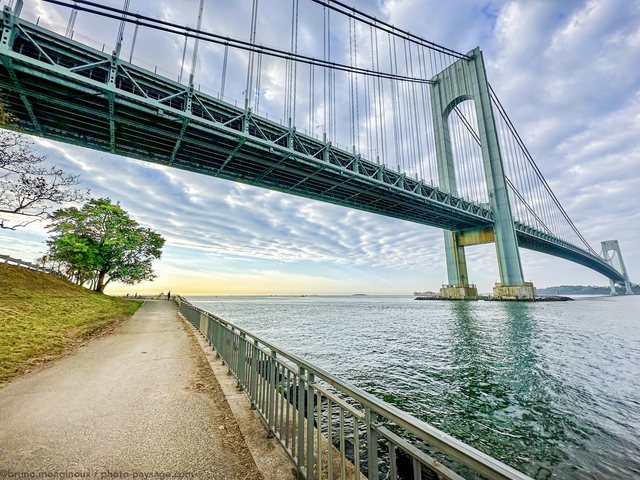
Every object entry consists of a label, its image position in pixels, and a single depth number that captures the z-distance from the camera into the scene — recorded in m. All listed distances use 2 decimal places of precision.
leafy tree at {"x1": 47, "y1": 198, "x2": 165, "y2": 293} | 23.78
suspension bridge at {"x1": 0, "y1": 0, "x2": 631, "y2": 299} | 17.18
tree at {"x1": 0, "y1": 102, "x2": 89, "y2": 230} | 9.55
